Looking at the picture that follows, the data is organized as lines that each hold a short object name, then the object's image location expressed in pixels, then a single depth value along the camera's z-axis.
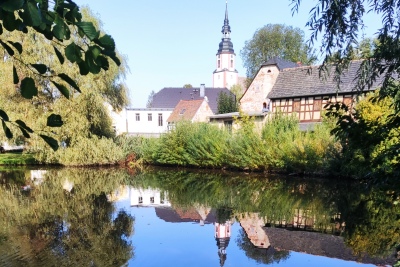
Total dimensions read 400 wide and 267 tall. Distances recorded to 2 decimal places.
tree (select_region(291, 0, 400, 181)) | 3.90
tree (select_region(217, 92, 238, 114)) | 41.17
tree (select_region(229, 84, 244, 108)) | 63.02
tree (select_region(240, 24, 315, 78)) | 50.62
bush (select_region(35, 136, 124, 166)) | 23.78
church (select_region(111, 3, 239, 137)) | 48.97
